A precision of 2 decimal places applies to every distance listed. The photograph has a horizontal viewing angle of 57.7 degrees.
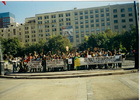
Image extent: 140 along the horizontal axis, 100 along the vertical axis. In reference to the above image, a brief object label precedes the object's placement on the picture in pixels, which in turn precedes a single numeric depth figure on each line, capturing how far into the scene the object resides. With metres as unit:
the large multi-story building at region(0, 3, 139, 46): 72.81
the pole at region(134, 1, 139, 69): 10.68
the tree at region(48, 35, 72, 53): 54.69
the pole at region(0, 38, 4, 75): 11.12
